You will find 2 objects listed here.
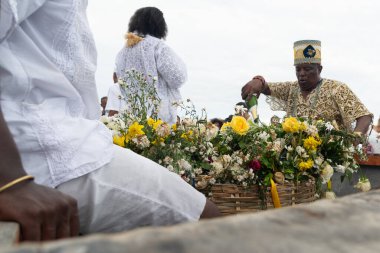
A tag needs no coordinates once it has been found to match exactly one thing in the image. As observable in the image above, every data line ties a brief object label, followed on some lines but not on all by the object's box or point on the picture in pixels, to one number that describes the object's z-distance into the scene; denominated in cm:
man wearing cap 534
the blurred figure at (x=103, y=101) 944
